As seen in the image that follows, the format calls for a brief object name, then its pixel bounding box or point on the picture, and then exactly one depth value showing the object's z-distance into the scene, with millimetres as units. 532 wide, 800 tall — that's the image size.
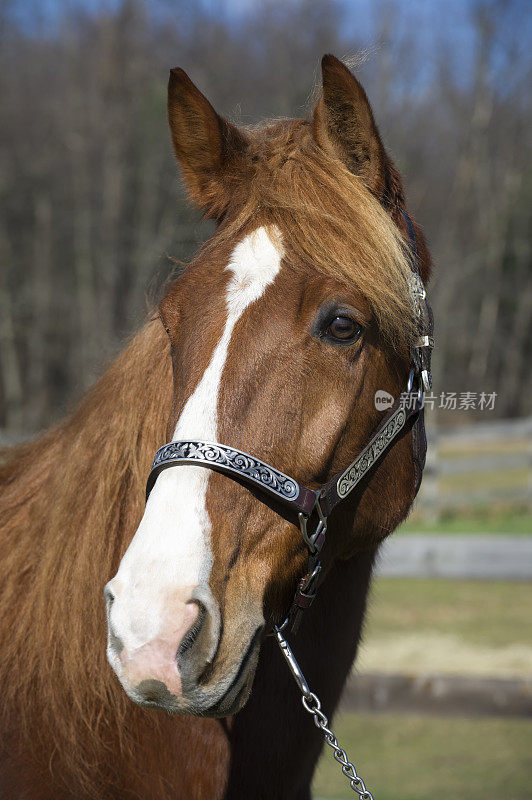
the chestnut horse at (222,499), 2320
